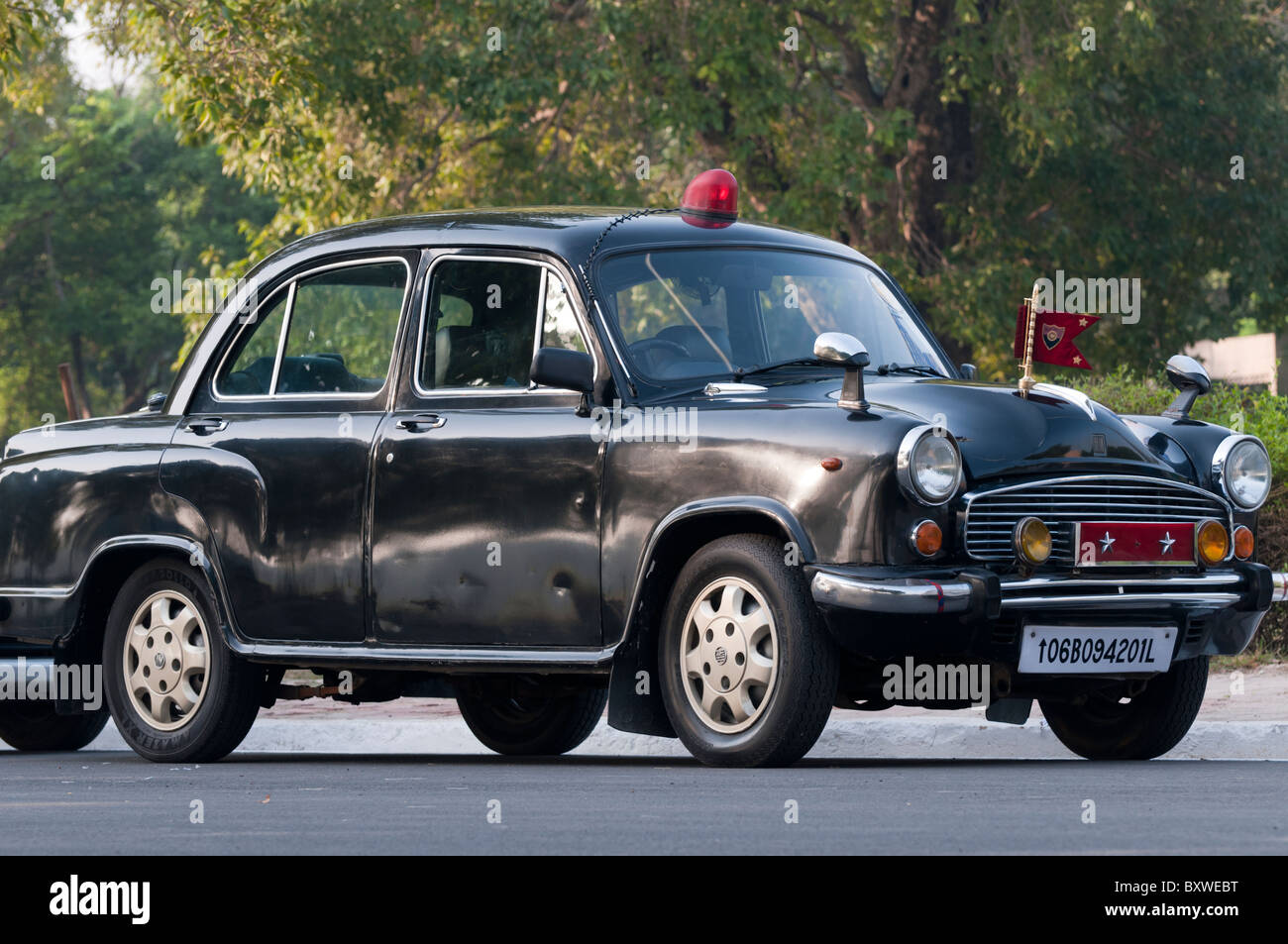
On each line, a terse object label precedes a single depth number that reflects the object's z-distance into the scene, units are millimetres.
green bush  13711
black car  7812
